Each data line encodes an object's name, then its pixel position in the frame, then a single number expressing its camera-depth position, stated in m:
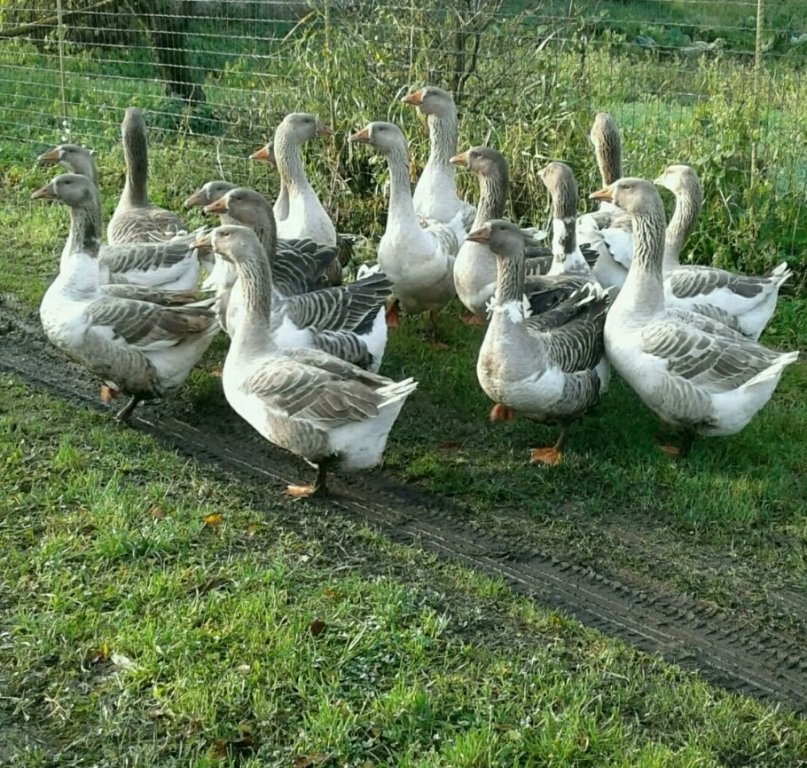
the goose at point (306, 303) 6.34
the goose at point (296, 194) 7.82
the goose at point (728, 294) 6.85
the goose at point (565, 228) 7.16
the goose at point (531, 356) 5.90
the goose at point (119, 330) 6.24
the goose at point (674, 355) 5.80
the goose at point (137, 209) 8.07
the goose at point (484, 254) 7.17
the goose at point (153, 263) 7.42
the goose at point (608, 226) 7.82
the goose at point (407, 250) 7.47
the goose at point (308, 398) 5.36
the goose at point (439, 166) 8.24
